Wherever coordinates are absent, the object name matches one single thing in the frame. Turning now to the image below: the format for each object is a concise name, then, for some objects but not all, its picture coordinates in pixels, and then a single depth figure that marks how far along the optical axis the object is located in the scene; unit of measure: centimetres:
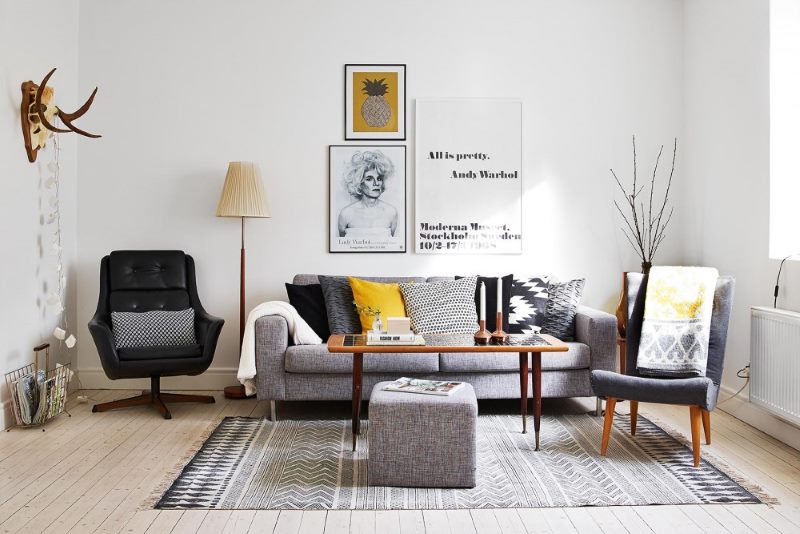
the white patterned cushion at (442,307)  405
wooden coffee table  317
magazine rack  371
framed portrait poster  474
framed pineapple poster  475
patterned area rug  272
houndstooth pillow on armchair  412
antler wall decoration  394
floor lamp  437
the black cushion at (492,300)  425
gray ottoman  283
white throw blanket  386
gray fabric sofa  387
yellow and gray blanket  352
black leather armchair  395
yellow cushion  412
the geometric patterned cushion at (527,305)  422
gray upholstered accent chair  312
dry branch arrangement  483
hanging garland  429
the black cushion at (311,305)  423
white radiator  331
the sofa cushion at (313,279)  448
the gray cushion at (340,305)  416
